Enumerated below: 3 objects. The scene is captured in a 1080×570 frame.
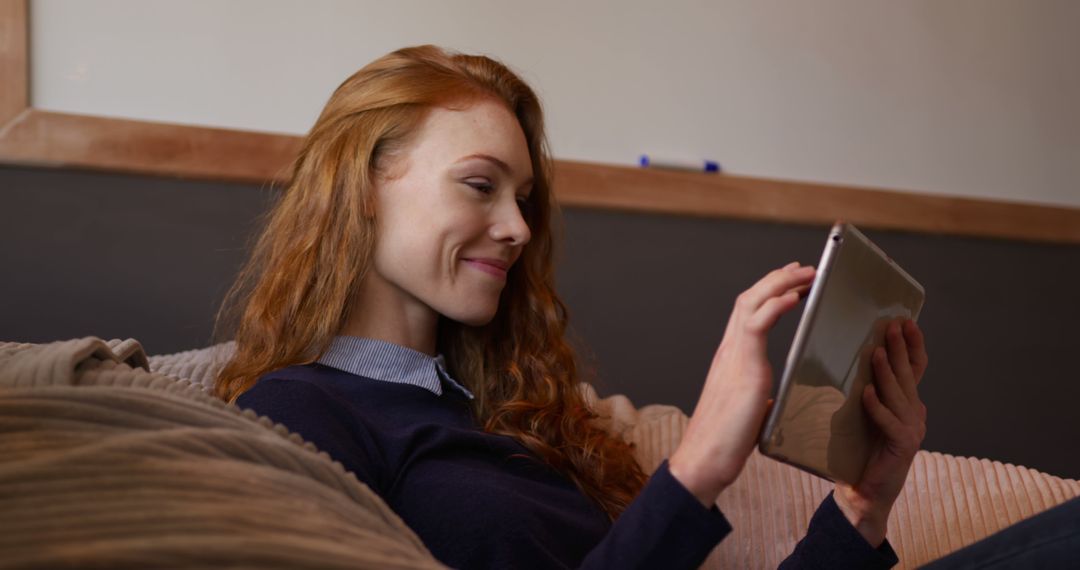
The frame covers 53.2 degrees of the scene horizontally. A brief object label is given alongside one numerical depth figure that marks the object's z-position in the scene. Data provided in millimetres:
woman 974
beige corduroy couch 523
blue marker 1845
